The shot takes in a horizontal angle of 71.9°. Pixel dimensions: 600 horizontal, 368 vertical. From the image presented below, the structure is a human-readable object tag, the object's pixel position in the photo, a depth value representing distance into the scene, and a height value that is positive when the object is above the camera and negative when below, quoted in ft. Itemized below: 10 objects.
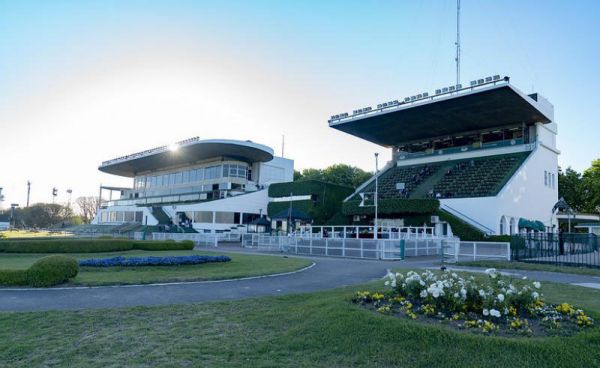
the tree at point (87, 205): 363.66 +2.88
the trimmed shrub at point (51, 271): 38.65 -6.03
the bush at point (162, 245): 90.89 -7.67
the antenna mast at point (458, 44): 161.88 +69.19
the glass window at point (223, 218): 167.63 -2.29
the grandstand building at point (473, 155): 125.59 +24.01
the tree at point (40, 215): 288.92 -5.45
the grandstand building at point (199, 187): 170.19 +12.40
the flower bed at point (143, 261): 52.70 -6.72
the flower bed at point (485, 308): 21.09 -5.10
